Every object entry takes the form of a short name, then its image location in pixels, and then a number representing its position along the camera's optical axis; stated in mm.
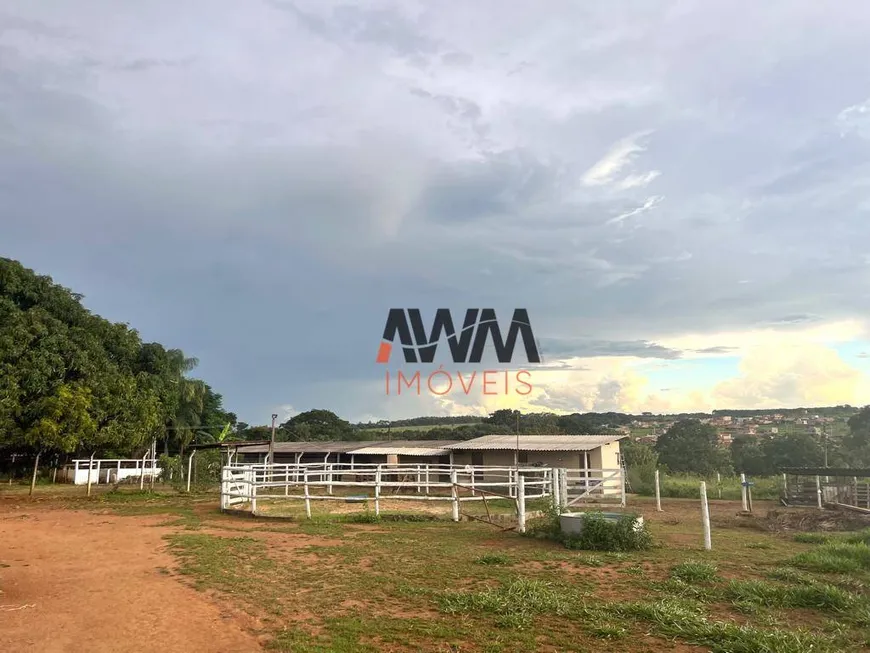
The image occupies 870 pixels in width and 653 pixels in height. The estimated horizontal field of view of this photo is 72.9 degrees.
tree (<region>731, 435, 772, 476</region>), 41531
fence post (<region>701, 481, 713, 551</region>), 10281
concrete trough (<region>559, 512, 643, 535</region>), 10688
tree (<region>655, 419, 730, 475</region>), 42875
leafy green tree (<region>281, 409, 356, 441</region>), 62969
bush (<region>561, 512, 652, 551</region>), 10184
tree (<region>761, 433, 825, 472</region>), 39188
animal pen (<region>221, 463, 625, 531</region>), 14711
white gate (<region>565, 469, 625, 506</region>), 23464
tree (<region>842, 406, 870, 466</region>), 40094
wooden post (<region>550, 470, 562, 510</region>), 14508
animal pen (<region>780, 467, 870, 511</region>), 20781
